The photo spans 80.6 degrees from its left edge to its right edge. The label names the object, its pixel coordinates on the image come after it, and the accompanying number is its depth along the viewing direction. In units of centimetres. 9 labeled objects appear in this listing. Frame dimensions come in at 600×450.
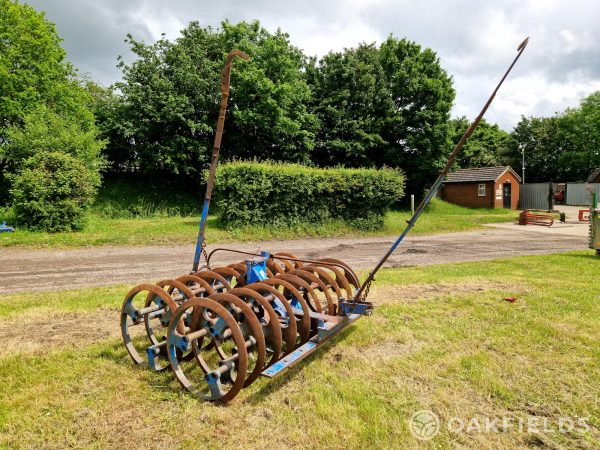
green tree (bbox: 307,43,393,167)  2703
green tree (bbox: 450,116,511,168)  4459
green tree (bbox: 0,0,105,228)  1678
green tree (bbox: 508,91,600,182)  4800
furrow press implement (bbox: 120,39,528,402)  290
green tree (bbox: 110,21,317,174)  2244
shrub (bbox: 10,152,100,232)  1211
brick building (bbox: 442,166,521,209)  3179
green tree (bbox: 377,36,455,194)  2681
